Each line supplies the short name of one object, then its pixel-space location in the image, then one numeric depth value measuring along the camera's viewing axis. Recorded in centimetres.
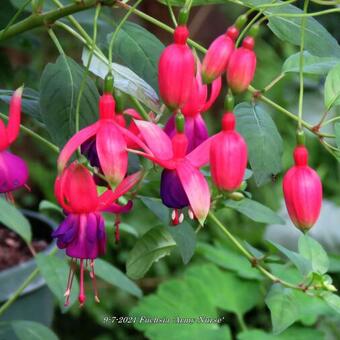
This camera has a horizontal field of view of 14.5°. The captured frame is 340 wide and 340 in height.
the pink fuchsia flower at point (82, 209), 54
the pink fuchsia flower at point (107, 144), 52
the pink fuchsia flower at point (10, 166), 57
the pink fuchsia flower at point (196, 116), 56
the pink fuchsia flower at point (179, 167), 53
